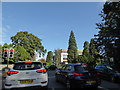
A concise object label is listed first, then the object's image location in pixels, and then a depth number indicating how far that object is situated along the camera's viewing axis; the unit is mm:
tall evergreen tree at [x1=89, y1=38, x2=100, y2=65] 14231
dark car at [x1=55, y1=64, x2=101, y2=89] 4378
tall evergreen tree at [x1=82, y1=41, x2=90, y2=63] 44790
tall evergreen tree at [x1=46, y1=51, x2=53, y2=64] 75001
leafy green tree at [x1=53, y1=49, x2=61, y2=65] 60224
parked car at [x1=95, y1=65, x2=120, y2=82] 6860
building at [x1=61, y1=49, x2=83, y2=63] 70036
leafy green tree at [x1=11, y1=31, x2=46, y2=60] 33873
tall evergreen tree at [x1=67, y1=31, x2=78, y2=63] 45693
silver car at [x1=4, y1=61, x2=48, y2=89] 3643
